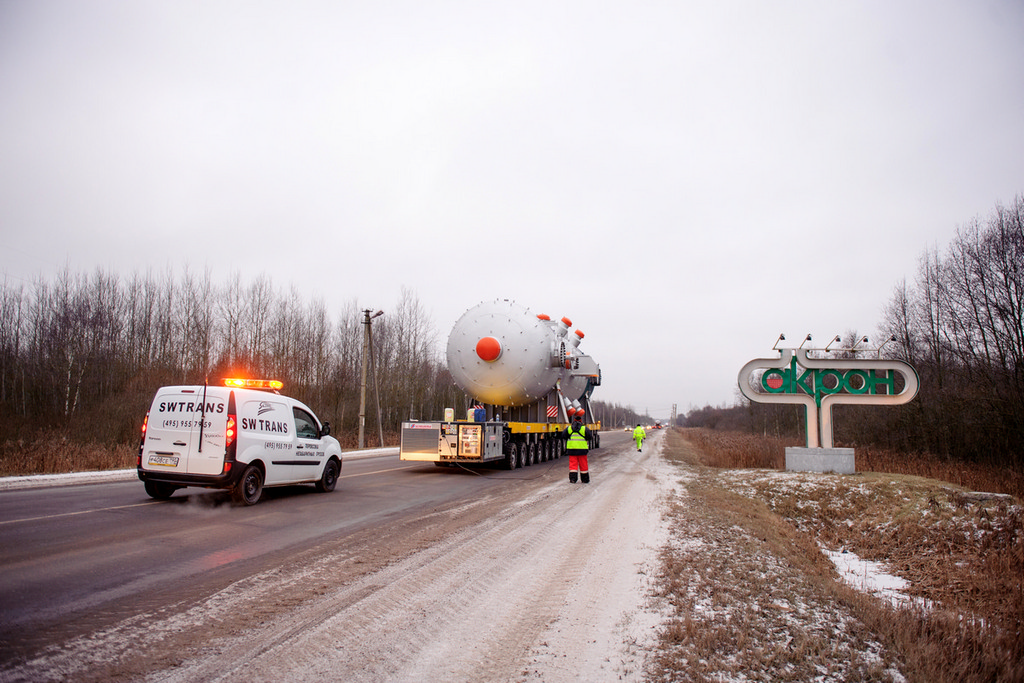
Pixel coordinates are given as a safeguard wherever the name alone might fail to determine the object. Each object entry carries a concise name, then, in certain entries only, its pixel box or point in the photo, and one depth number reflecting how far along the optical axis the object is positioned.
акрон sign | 15.15
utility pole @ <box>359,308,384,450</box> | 26.88
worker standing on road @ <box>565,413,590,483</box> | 13.17
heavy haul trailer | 15.32
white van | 8.62
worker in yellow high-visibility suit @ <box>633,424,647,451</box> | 30.63
